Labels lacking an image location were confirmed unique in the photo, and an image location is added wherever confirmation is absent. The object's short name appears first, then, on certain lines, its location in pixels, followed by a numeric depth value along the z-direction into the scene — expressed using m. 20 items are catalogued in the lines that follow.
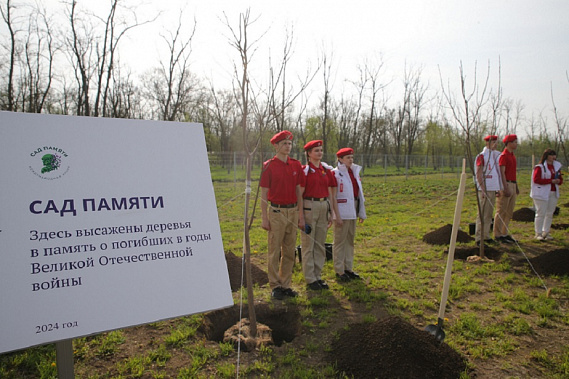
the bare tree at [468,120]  5.44
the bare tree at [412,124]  39.84
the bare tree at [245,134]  3.26
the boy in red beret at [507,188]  7.29
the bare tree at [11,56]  17.14
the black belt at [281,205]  4.54
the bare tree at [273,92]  3.77
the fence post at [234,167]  20.34
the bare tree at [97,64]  18.36
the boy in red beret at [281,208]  4.45
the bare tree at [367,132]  38.40
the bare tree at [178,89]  22.07
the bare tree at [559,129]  7.03
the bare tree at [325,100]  26.52
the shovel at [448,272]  3.22
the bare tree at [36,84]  19.73
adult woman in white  7.55
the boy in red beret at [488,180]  6.78
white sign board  1.62
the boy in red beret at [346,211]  5.26
